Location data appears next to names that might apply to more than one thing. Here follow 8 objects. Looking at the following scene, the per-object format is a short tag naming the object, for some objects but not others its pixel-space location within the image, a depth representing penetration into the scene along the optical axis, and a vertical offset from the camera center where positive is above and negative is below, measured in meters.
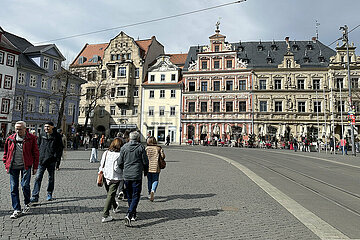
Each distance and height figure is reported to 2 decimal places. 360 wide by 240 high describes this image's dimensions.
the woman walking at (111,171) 5.14 -0.65
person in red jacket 5.39 -0.48
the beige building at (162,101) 46.09 +6.40
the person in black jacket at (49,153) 6.65 -0.42
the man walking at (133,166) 5.22 -0.53
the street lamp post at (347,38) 24.84 +9.68
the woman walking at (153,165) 7.02 -0.66
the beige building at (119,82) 47.62 +9.62
